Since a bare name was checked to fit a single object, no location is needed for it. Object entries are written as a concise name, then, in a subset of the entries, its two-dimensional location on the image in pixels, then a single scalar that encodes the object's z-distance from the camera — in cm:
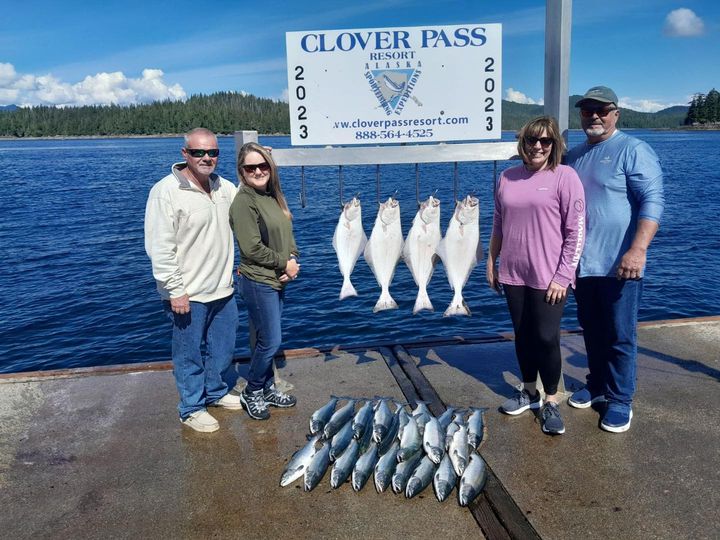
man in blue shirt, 382
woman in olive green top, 409
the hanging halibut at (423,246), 463
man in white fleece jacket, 395
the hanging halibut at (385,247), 465
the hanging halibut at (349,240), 468
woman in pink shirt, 388
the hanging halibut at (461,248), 457
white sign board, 478
